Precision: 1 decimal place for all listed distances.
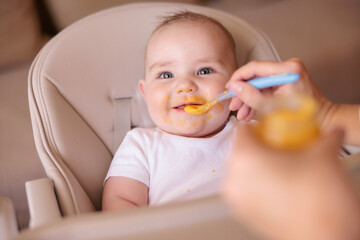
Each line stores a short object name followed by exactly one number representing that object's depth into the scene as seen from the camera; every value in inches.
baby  35.2
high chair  30.0
